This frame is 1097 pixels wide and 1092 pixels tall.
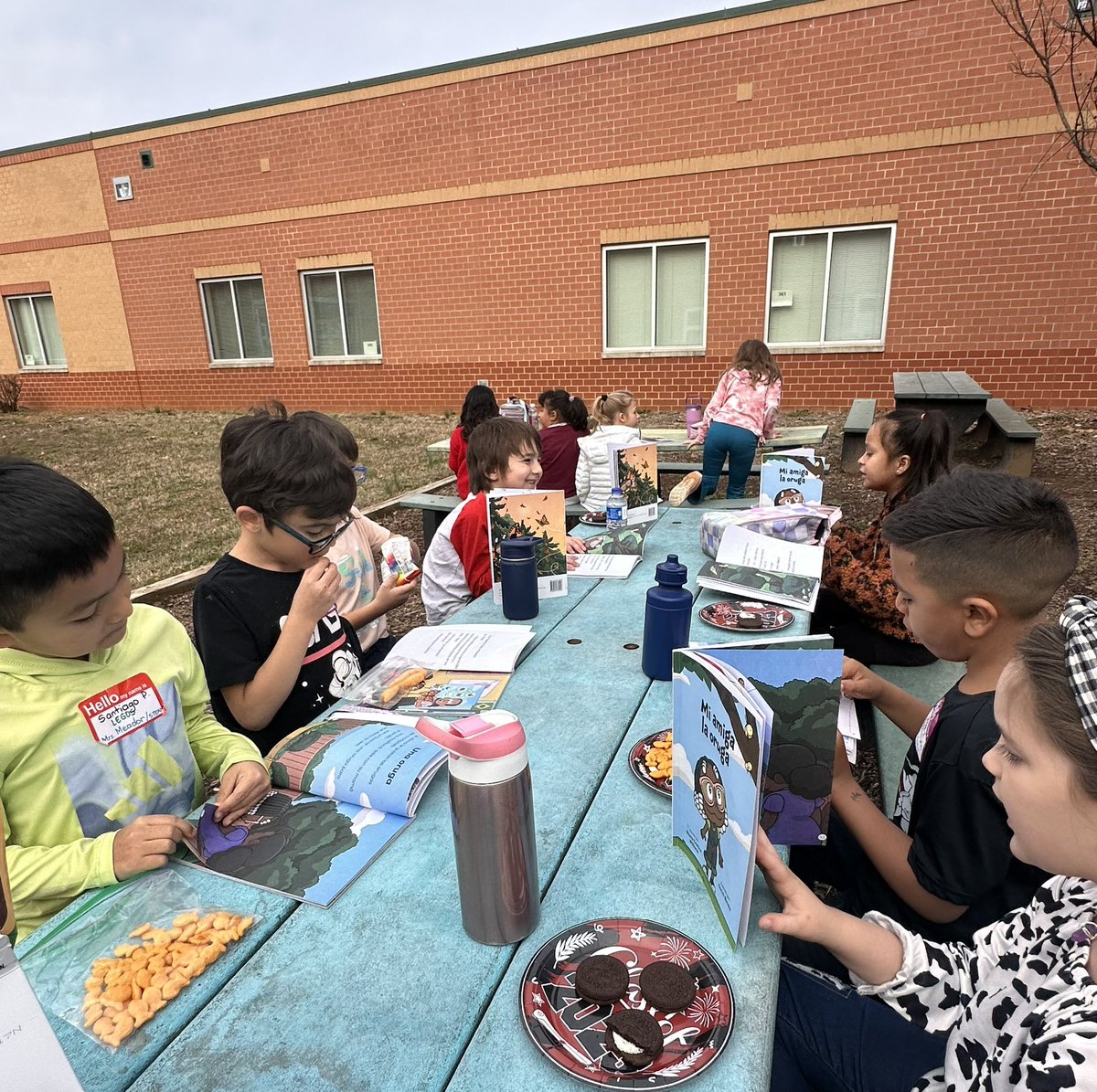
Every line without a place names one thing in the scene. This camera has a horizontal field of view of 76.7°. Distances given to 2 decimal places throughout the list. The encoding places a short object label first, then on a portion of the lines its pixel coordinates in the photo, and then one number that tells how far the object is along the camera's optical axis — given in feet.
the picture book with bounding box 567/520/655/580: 8.77
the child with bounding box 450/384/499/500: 15.37
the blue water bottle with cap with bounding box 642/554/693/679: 5.71
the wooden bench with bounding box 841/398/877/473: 19.06
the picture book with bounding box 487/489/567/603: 7.78
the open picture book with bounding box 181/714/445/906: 3.73
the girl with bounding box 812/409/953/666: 8.80
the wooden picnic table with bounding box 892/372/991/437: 18.35
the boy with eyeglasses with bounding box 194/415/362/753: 5.56
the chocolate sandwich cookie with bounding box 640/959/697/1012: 2.79
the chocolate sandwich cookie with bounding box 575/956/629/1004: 2.79
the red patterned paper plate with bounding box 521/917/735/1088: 2.61
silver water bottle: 2.90
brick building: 25.98
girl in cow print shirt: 2.72
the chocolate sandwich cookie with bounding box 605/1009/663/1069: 2.63
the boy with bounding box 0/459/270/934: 3.73
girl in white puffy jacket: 14.06
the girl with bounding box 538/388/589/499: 15.96
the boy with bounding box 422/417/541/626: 9.04
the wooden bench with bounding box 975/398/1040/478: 17.22
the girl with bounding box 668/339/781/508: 18.35
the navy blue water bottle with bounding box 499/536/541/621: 7.18
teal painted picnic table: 2.68
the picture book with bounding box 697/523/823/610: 7.70
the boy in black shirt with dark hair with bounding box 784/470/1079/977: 3.93
